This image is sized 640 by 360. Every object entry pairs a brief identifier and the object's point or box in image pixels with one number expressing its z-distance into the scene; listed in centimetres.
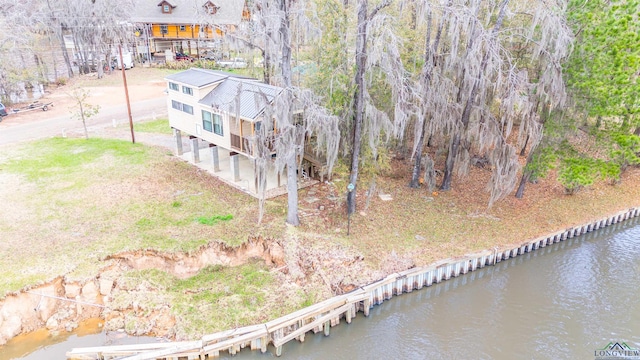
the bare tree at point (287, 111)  1427
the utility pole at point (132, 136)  2447
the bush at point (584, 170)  1648
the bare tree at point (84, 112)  2516
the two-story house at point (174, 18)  4150
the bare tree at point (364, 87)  1413
